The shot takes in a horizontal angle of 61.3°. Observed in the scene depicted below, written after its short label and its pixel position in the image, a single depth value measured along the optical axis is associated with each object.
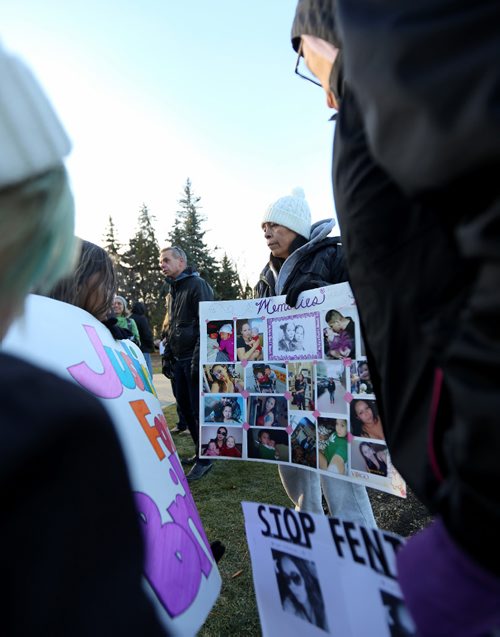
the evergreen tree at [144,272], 32.98
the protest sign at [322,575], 0.86
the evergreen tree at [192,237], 32.38
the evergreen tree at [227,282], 31.02
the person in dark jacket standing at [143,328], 7.20
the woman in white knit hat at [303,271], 1.92
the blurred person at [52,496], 0.41
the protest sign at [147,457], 1.07
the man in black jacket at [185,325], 4.05
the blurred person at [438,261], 0.45
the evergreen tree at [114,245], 32.69
